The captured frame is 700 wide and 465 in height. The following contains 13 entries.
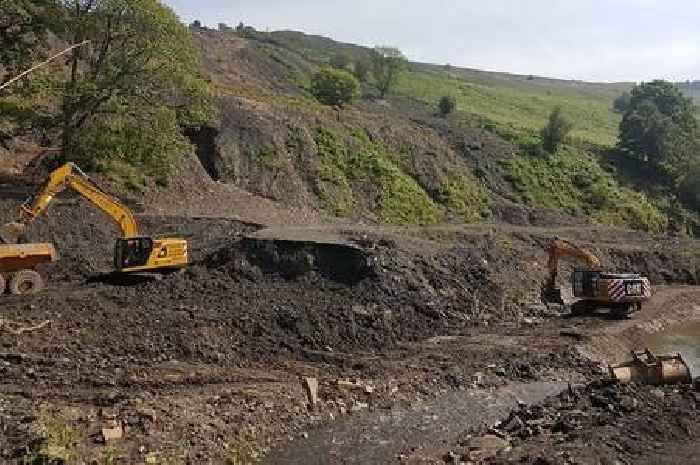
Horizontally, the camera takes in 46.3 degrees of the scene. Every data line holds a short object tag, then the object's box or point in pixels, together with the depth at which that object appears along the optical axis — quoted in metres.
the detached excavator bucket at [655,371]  20.83
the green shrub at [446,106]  78.25
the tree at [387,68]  92.06
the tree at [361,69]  90.56
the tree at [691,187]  64.12
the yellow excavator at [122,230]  24.08
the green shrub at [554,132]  66.88
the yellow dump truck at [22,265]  23.44
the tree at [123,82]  32.38
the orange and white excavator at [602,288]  30.48
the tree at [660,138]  68.31
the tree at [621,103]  127.69
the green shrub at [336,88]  65.50
